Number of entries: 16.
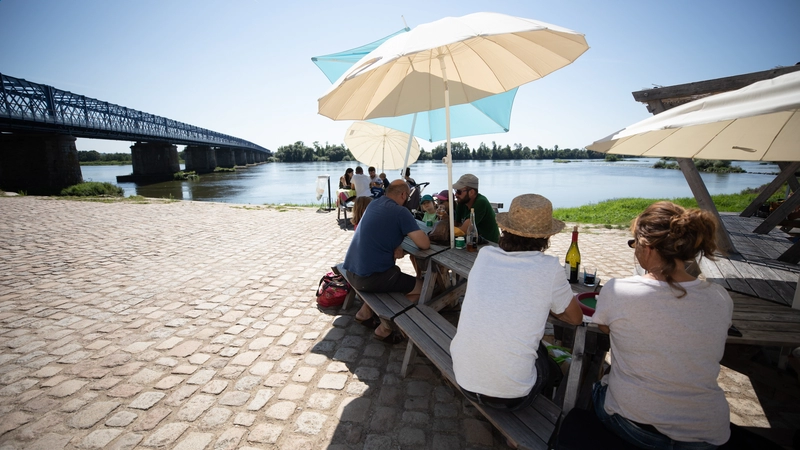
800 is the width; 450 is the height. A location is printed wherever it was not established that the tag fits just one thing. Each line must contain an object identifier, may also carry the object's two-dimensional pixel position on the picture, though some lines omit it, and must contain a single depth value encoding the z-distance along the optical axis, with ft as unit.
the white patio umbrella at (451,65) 7.80
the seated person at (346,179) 39.40
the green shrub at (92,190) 64.91
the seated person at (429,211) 13.64
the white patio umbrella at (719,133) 6.36
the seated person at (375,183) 33.00
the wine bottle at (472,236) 10.89
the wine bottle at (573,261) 8.57
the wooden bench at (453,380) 5.69
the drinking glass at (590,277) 8.39
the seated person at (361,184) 32.63
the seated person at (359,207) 16.18
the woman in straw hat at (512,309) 5.54
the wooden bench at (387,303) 10.02
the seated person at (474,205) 12.65
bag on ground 13.75
